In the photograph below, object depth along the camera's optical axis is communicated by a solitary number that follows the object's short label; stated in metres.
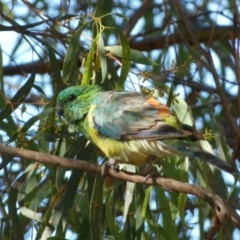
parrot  6.11
